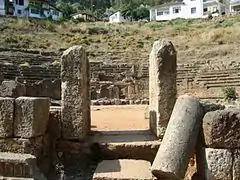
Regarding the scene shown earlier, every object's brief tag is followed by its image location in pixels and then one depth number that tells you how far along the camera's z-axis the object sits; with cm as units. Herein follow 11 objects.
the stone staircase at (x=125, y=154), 586
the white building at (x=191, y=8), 7594
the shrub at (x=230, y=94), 2035
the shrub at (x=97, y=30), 4726
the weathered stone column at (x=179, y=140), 563
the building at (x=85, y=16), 7559
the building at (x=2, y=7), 6226
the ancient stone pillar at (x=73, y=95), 718
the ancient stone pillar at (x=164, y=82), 727
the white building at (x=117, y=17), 8180
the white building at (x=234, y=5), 7441
